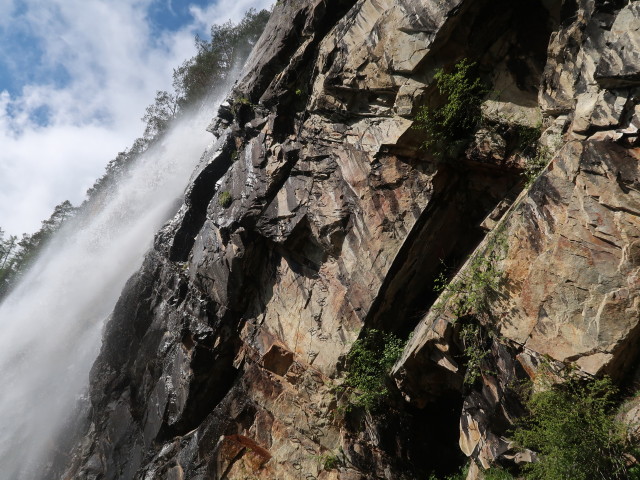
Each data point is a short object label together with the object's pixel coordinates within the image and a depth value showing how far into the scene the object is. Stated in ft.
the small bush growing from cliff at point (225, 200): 38.78
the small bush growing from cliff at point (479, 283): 22.63
